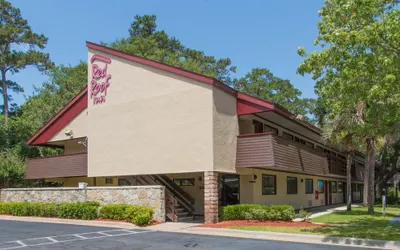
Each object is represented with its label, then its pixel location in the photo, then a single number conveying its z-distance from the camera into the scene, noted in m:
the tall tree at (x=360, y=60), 12.09
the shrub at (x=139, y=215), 17.61
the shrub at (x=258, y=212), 17.91
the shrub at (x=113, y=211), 19.23
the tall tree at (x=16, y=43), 44.19
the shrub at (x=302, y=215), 18.55
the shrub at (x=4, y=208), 24.62
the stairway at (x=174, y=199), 19.55
